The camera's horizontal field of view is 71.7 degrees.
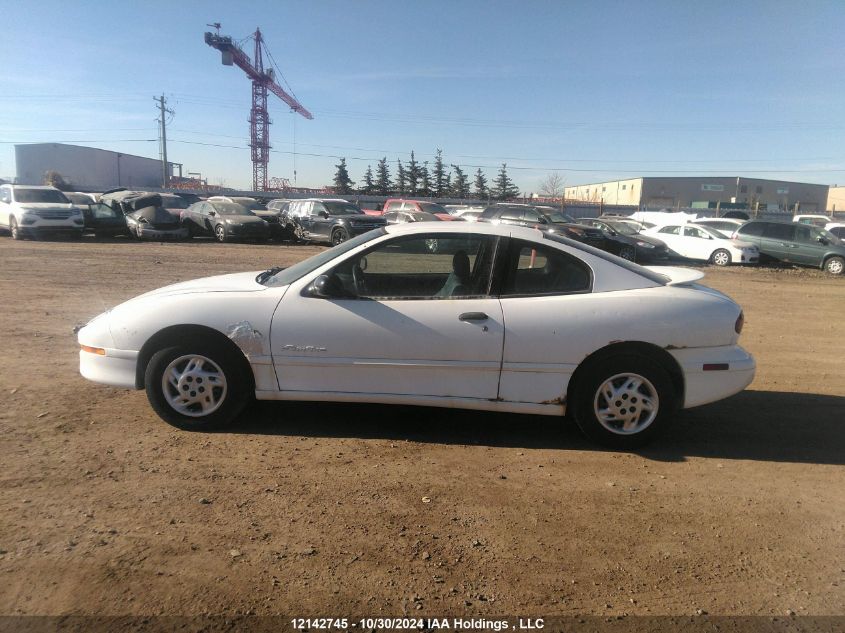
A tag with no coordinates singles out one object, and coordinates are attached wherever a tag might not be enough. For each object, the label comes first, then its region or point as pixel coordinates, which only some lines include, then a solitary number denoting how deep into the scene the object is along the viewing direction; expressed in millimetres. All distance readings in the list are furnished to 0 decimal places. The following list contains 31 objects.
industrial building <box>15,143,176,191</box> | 60094
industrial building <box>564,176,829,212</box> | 79062
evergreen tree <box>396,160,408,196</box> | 71750
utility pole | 53178
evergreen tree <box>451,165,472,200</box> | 71000
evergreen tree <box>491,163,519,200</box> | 71125
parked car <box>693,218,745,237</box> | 22089
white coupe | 3980
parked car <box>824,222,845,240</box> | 24506
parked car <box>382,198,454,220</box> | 25067
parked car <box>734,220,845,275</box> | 18000
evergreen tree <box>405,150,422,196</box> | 70875
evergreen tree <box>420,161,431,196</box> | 70606
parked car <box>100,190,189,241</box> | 20531
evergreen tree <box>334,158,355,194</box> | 71688
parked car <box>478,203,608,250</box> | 18516
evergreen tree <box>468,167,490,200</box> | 70500
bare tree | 83062
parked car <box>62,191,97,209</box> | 23344
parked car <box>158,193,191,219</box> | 24609
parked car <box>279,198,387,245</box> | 20656
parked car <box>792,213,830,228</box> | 31312
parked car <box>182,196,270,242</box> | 20891
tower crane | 74625
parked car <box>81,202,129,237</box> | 21109
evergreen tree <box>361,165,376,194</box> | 71188
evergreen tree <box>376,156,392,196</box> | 72250
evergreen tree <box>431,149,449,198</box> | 70438
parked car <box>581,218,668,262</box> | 18891
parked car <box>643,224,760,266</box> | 18797
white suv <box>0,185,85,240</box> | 19000
